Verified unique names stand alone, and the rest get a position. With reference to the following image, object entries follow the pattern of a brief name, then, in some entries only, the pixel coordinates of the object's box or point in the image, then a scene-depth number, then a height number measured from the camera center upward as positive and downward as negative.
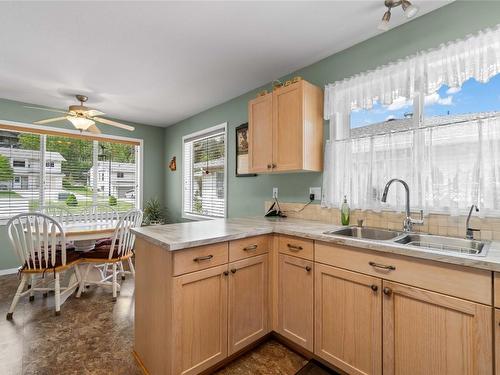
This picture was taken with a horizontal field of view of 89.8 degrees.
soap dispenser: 2.04 -0.20
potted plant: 4.60 -0.47
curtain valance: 1.49 +0.80
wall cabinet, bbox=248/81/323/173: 2.16 +0.54
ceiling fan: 2.93 +0.86
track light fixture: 1.51 +1.10
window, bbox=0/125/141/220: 3.57 +0.29
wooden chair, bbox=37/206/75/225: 3.63 -0.34
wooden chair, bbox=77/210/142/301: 2.71 -0.69
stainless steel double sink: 1.37 -0.33
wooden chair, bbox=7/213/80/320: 2.31 -0.60
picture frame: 3.16 +0.48
